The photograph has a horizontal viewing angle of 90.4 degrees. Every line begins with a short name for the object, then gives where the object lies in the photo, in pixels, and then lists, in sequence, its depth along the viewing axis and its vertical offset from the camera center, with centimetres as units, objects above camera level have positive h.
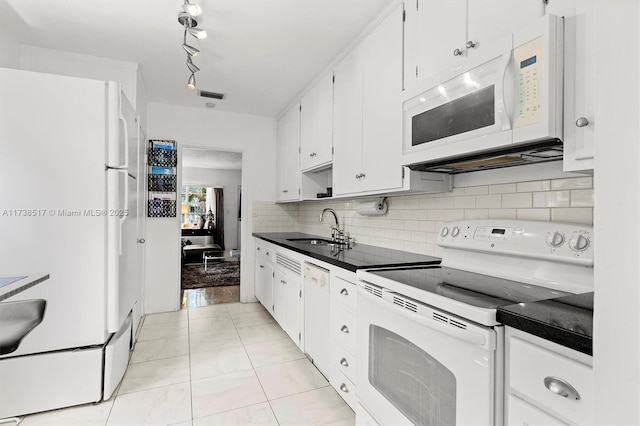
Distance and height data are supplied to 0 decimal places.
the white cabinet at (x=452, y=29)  125 +82
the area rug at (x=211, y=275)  521 -118
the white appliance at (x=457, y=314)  97 -36
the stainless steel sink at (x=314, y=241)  325 -31
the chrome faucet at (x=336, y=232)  317 -21
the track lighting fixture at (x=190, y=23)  199 +127
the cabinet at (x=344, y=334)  179 -73
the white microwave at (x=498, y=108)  107 +43
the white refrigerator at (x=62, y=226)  183 -10
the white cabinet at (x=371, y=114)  192 +68
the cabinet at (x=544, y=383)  73 -42
